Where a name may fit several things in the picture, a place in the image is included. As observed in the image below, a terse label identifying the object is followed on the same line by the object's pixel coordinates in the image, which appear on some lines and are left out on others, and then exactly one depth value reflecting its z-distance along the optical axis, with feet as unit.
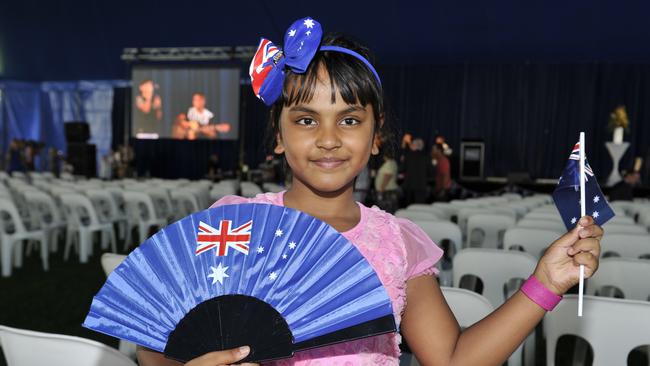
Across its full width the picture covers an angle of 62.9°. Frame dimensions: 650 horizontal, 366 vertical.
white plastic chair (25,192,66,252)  18.70
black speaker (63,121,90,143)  45.73
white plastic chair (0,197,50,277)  16.82
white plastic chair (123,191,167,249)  21.16
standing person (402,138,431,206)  28.96
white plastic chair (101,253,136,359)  7.56
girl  2.93
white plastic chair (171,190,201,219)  22.53
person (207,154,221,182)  49.06
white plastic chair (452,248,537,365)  8.54
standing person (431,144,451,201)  32.86
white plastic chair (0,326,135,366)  4.11
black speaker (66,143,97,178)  44.65
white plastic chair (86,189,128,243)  21.07
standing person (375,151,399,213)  25.38
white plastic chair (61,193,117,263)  19.11
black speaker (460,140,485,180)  48.21
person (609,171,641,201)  23.38
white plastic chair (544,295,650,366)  5.74
